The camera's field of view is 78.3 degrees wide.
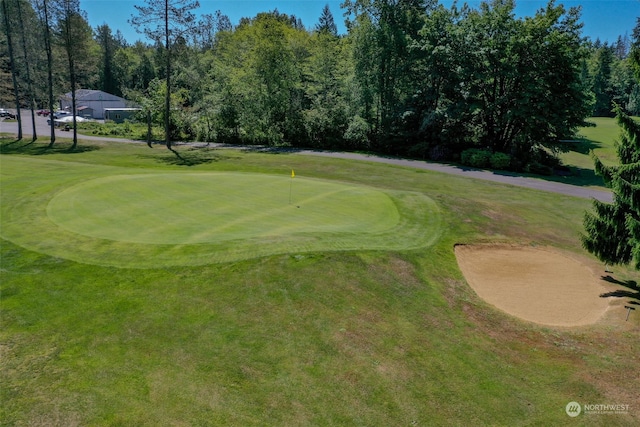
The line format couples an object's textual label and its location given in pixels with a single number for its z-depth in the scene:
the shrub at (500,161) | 33.06
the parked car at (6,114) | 72.00
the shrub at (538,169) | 32.41
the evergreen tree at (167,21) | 35.50
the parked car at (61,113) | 79.46
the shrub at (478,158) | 33.78
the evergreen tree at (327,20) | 112.94
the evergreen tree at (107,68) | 98.38
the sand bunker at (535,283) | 10.48
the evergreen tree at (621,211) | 10.55
